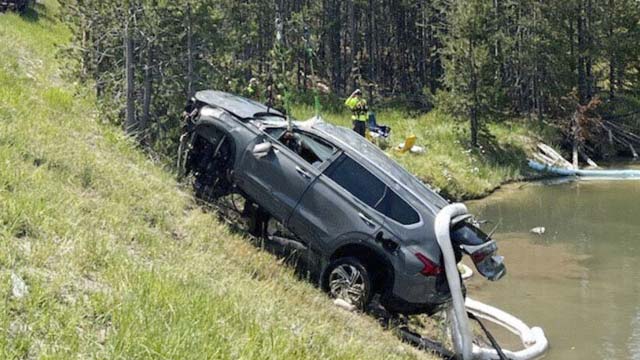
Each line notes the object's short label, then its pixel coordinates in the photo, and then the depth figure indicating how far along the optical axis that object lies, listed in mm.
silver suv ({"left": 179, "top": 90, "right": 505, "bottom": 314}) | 14289
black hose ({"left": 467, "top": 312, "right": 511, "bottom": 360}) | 14672
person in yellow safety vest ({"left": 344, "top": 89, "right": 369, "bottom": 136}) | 36656
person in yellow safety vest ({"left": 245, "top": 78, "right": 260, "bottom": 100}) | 27741
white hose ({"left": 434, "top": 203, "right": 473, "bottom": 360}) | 13906
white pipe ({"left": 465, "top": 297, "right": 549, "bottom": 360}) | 15234
